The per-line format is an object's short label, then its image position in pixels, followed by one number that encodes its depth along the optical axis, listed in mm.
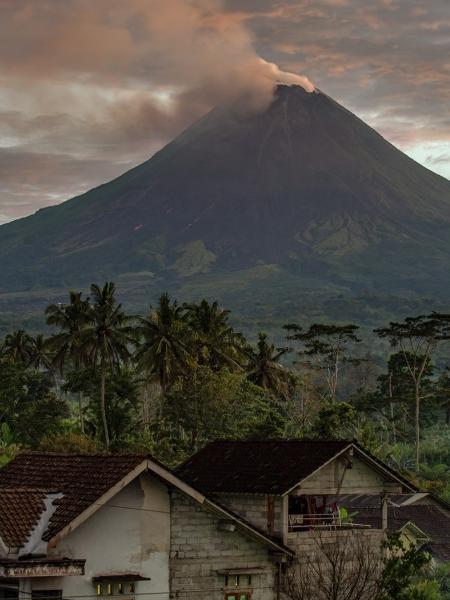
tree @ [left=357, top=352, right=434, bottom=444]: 131375
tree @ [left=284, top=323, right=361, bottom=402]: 125075
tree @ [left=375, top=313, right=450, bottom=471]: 118750
